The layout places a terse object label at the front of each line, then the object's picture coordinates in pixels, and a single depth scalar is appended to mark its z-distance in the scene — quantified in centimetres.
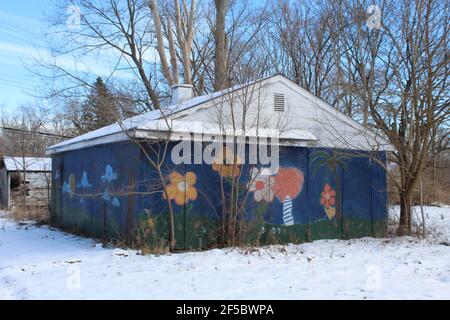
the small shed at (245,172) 988
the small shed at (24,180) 2392
